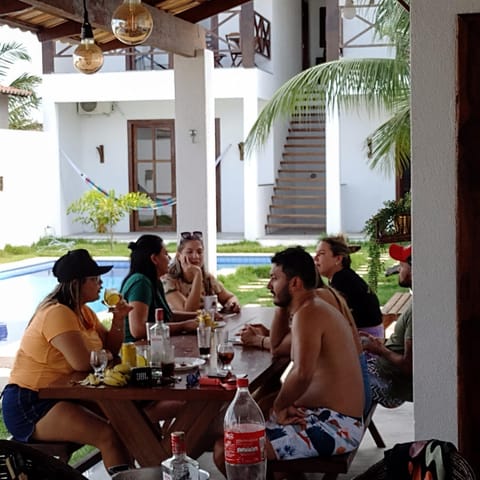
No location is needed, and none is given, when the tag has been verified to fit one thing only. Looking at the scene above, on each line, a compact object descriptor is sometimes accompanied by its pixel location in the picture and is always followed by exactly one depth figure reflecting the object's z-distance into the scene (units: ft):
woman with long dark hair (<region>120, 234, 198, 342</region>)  15.96
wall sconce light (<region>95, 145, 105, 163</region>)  58.54
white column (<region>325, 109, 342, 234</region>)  50.47
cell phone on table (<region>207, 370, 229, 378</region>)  12.85
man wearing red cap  15.31
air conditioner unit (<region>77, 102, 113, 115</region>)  58.34
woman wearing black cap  13.17
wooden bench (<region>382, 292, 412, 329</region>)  21.42
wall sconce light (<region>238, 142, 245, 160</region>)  52.93
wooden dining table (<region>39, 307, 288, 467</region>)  12.32
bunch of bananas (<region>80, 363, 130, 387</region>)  12.50
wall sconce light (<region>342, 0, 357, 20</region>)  29.04
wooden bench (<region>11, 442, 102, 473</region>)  13.11
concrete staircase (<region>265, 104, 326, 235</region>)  54.80
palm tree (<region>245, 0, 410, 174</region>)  27.00
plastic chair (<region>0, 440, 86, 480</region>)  9.11
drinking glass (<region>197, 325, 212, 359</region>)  14.17
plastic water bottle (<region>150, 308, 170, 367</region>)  13.00
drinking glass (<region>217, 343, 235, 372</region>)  13.07
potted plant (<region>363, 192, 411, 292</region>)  21.33
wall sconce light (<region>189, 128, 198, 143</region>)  29.07
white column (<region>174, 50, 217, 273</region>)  29.04
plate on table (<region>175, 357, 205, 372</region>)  13.51
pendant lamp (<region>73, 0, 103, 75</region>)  17.92
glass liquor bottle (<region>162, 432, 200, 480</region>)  7.93
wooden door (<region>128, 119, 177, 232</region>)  57.93
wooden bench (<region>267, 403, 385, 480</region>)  12.16
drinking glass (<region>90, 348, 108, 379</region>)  12.87
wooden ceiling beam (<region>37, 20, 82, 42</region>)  25.45
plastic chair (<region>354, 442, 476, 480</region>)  7.54
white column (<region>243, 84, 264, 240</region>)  51.10
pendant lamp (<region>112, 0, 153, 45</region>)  16.12
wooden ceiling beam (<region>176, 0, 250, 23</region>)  27.68
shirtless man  12.26
